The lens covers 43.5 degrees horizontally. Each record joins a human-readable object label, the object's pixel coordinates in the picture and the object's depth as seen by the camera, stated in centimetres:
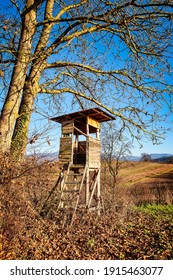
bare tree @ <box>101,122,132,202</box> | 2045
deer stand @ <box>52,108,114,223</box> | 1095
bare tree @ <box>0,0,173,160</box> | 582
